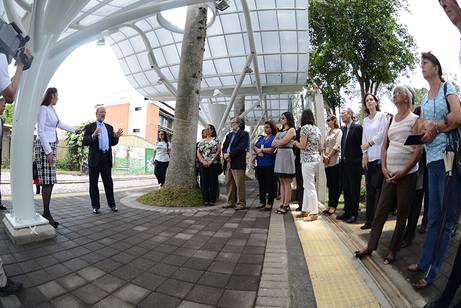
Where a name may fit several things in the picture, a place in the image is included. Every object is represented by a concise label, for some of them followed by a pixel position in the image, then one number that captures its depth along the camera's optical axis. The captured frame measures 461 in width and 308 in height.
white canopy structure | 3.01
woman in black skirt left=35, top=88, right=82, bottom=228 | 3.48
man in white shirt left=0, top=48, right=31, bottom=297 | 1.73
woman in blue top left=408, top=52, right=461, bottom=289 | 1.90
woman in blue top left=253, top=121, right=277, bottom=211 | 5.20
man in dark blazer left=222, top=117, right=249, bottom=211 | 5.32
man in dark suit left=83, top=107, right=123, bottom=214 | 4.52
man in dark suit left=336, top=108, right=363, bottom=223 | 4.17
